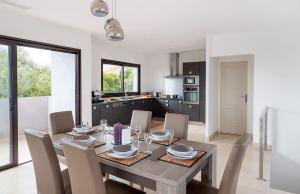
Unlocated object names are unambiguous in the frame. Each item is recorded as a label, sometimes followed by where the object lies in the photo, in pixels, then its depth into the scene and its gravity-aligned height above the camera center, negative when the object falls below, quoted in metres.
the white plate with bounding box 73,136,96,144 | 2.13 -0.50
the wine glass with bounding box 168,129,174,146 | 2.16 -0.44
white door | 5.51 -0.11
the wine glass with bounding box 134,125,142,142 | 2.09 -0.37
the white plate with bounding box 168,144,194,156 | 1.75 -0.51
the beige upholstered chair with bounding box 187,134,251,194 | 1.48 -0.55
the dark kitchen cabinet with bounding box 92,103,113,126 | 4.96 -0.49
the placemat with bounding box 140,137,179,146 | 2.16 -0.52
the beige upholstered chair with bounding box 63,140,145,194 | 1.42 -0.55
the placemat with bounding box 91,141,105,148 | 2.08 -0.52
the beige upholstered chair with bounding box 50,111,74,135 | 2.68 -0.39
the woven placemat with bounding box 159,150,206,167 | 1.61 -0.55
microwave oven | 6.39 +0.42
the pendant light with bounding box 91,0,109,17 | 1.93 +0.81
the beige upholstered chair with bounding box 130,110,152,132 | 2.91 -0.38
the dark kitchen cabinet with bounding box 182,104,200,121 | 6.37 -0.56
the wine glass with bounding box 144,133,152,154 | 1.87 -0.44
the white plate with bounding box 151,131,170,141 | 2.25 -0.47
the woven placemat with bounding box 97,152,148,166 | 1.65 -0.55
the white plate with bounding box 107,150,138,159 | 1.72 -0.53
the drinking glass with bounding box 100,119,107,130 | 2.50 -0.37
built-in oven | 6.40 -0.03
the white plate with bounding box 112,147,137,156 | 1.74 -0.51
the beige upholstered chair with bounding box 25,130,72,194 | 1.71 -0.62
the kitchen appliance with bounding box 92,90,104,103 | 5.32 -0.07
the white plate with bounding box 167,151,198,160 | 1.72 -0.54
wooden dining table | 1.41 -0.58
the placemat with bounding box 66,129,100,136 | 2.48 -0.49
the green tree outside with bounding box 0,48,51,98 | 4.98 +0.42
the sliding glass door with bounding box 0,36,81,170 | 3.27 +0.10
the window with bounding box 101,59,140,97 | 6.33 +0.52
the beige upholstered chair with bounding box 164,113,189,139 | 2.57 -0.39
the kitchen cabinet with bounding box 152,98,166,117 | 7.07 -0.49
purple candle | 2.09 -0.42
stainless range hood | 7.23 +1.03
